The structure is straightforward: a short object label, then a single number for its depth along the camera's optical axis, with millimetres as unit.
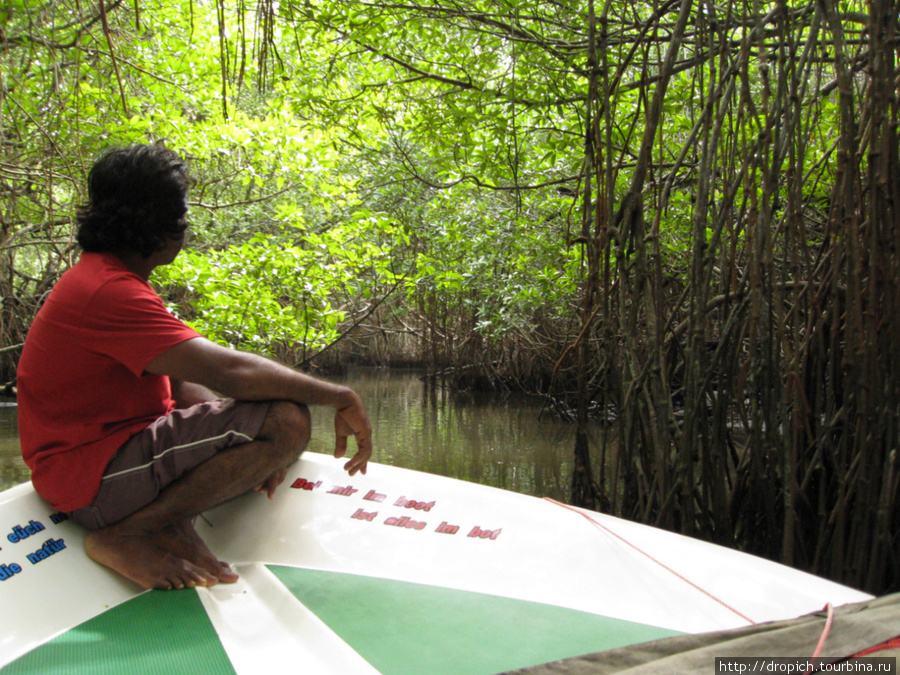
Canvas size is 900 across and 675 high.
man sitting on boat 1451
